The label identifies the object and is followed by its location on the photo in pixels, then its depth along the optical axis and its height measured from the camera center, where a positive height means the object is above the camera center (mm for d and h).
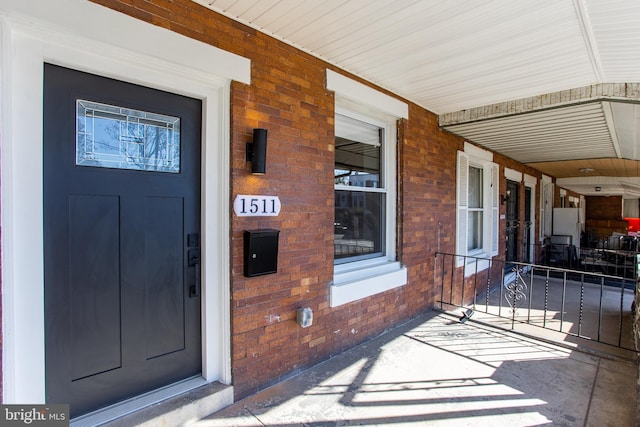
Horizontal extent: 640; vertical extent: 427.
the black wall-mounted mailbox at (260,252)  2463 -304
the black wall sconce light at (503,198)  6969 +266
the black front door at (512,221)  7828 -234
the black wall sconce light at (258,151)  2467 +437
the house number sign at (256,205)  2453 +43
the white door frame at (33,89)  1638 +604
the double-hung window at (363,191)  3422 +218
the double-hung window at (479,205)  5527 +112
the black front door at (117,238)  1869 -168
